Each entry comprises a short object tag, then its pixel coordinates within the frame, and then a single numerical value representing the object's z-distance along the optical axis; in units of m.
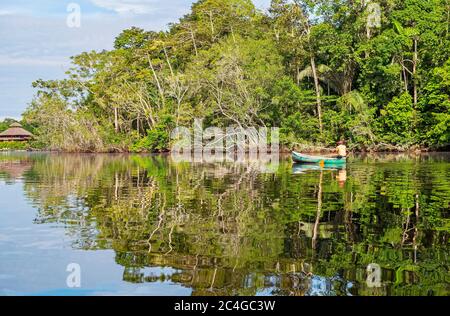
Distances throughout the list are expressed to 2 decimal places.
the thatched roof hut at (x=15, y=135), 75.75
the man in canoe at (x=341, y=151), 23.41
